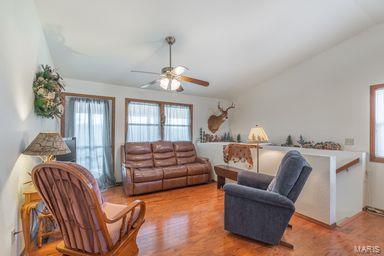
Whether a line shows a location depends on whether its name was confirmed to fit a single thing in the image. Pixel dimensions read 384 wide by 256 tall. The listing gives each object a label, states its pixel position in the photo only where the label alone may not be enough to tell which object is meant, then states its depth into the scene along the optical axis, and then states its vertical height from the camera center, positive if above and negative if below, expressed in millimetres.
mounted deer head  6309 +230
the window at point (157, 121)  5168 +190
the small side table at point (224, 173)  4230 -953
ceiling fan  3002 +740
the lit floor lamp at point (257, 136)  3574 -129
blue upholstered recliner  2270 -885
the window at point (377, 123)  3652 +119
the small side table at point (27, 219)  1909 -871
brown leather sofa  4227 -906
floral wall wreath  2539 +447
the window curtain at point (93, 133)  4488 -128
